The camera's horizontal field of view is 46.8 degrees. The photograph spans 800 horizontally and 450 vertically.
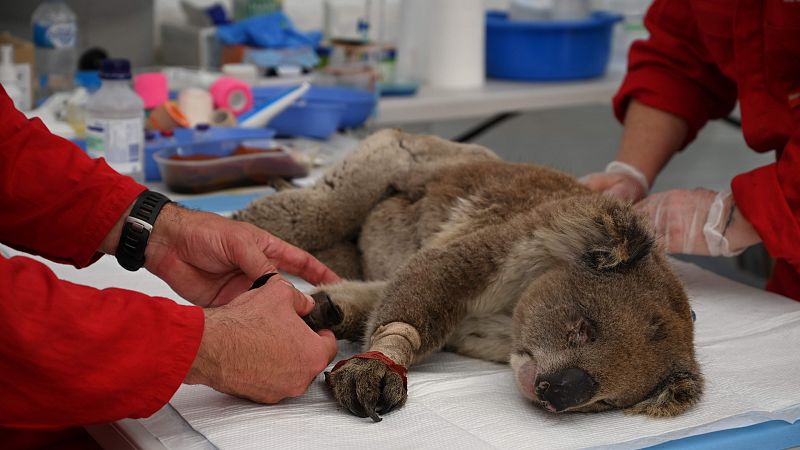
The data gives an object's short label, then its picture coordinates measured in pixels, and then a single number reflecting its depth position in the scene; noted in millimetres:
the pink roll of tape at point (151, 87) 2869
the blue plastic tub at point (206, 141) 2473
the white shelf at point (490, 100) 3553
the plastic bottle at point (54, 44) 3211
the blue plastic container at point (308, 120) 2887
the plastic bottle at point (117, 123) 2336
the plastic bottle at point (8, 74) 2670
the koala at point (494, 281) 1401
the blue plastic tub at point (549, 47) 3930
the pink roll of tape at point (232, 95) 2871
